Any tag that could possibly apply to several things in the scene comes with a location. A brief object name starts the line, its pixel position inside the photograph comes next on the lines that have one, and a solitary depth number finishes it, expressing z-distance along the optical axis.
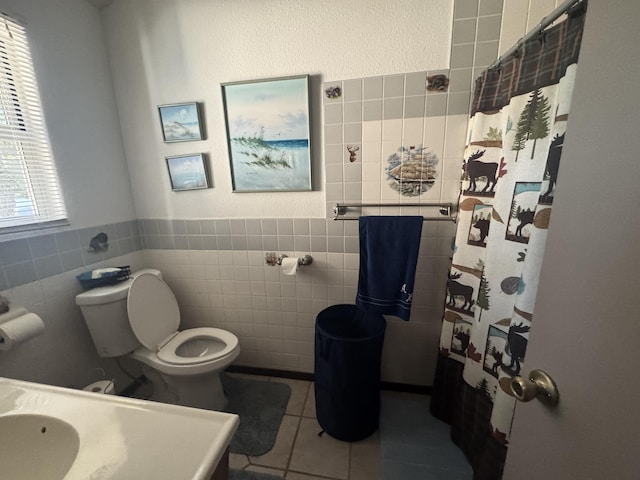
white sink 0.49
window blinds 1.11
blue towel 1.29
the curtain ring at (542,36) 0.81
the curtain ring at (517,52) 0.90
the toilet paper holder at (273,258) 1.60
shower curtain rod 0.67
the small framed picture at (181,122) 1.48
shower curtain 0.76
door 0.35
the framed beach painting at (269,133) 1.38
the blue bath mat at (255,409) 1.33
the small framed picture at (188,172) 1.55
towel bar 1.35
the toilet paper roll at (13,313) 1.06
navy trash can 1.23
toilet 1.32
